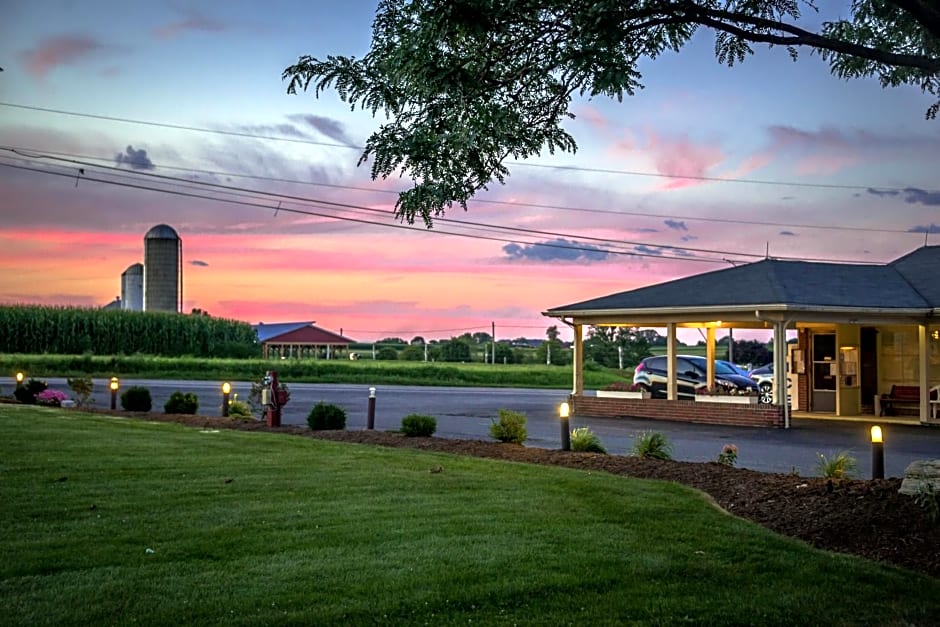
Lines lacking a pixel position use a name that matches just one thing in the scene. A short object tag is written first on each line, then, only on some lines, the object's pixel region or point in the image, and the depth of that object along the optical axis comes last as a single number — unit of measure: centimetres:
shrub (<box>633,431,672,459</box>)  1323
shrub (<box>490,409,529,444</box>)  1505
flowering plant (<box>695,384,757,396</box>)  2519
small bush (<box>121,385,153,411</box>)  2131
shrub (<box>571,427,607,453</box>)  1418
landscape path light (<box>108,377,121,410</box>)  2183
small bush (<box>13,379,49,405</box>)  2270
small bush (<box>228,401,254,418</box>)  2003
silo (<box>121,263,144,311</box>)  5384
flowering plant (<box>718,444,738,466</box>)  1256
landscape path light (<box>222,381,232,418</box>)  1957
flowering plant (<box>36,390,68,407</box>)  2281
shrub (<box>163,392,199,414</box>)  2052
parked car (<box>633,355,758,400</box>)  2934
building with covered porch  2247
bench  2417
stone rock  883
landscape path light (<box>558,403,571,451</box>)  1402
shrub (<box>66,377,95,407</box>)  2175
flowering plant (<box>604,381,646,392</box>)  3126
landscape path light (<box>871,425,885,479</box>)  1077
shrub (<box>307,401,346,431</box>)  1714
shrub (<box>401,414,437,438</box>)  1573
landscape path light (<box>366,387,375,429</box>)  1767
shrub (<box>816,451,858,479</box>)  1102
